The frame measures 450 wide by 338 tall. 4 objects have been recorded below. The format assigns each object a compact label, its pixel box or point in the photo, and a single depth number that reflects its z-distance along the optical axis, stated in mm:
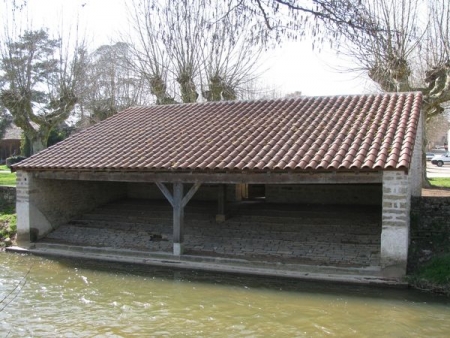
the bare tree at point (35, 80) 18312
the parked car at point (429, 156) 42656
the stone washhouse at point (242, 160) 8398
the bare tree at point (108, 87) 23297
